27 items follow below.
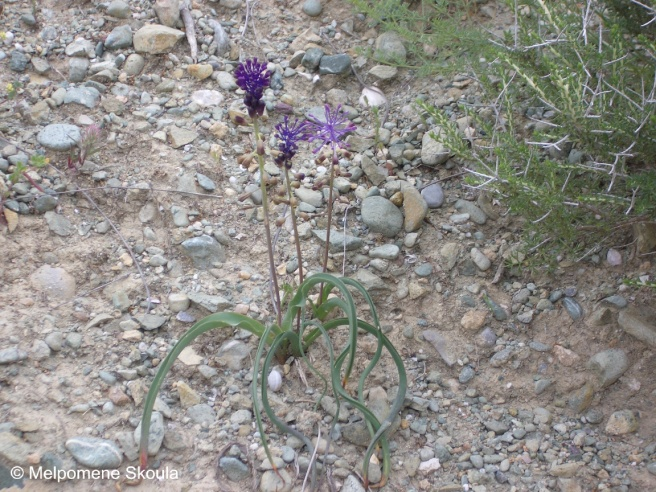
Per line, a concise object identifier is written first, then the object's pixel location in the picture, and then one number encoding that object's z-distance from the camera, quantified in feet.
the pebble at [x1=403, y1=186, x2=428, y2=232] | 10.09
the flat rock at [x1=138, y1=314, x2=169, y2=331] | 8.75
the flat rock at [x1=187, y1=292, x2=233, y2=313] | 8.96
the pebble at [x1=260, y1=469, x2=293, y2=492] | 7.50
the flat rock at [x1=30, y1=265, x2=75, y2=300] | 8.96
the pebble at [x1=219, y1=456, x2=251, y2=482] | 7.58
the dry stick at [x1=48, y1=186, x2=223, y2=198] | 10.06
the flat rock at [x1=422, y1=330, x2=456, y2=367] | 9.00
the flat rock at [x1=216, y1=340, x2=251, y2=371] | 8.62
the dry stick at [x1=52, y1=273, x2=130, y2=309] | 8.90
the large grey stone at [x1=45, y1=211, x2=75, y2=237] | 9.66
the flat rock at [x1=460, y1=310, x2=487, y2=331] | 9.25
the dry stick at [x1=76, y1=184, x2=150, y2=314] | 9.14
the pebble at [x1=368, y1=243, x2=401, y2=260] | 9.77
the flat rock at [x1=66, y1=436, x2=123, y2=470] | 7.29
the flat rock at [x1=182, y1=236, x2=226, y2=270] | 9.61
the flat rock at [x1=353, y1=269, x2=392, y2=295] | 9.45
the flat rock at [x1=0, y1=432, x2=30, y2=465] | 7.07
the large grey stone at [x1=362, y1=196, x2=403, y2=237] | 10.05
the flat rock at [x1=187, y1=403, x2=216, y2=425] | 8.02
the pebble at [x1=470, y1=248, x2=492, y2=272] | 9.73
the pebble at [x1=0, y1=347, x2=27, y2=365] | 7.93
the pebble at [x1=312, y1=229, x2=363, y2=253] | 9.82
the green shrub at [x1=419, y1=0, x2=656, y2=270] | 7.95
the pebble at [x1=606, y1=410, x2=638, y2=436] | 8.17
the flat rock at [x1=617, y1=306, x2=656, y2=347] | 8.64
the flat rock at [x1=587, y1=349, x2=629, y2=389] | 8.53
